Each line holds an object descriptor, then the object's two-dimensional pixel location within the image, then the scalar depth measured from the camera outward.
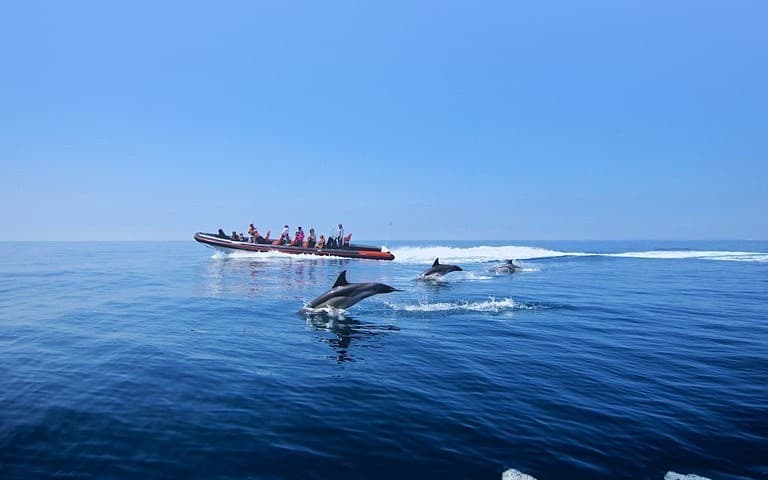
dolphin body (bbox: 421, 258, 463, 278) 31.59
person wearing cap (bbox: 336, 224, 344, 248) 55.52
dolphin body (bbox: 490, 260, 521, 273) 40.00
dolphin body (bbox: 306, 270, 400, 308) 17.20
